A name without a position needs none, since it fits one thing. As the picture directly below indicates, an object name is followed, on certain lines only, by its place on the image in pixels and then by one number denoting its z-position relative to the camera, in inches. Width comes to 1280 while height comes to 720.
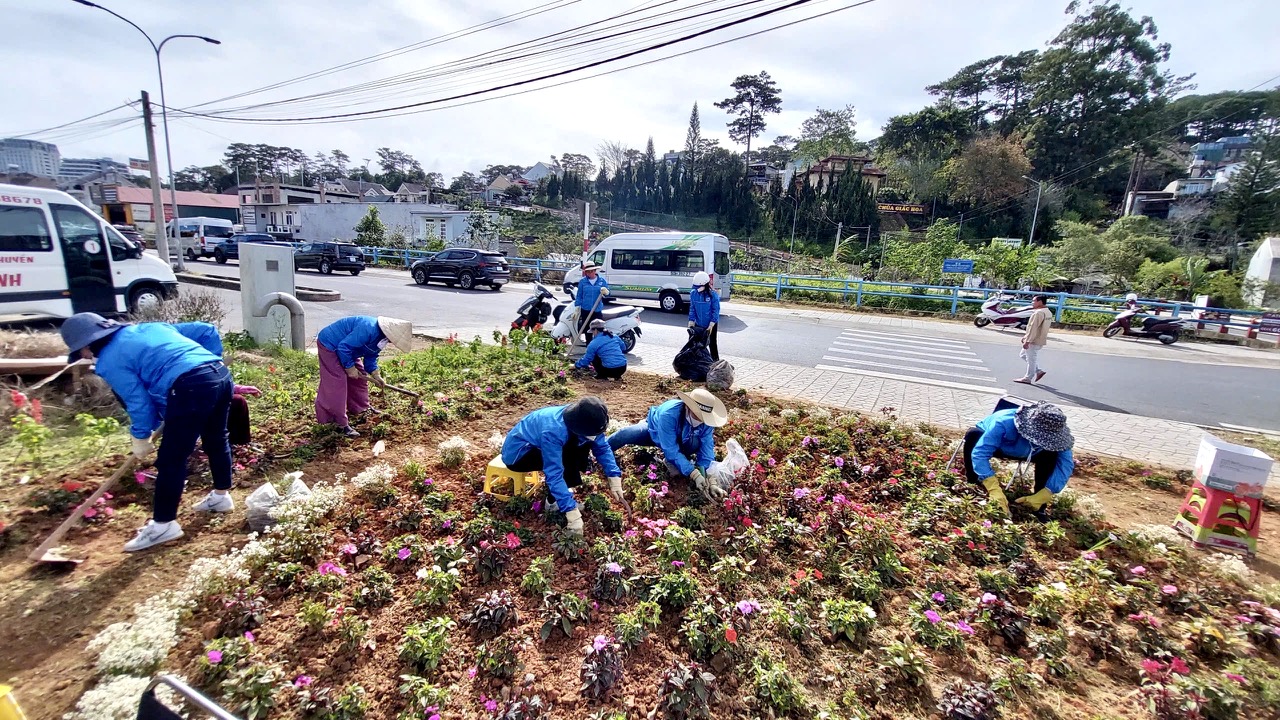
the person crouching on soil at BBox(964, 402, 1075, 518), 156.5
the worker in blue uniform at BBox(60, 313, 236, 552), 127.6
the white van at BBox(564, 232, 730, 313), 633.0
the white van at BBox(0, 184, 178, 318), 300.4
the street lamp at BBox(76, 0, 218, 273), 642.8
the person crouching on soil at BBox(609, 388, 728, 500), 169.6
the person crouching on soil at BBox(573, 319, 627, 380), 307.1
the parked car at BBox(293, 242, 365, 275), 910.4
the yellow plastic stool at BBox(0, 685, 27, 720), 57.8
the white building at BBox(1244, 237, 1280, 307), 769.6
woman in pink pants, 189.0
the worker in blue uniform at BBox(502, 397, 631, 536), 132.6
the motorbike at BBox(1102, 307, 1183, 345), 547.8
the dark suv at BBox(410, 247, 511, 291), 825.5
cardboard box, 149.5
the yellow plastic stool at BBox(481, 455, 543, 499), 161.0
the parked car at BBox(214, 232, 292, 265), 1005.8
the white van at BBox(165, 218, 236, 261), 1090.1
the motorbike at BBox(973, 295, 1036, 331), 587.8
